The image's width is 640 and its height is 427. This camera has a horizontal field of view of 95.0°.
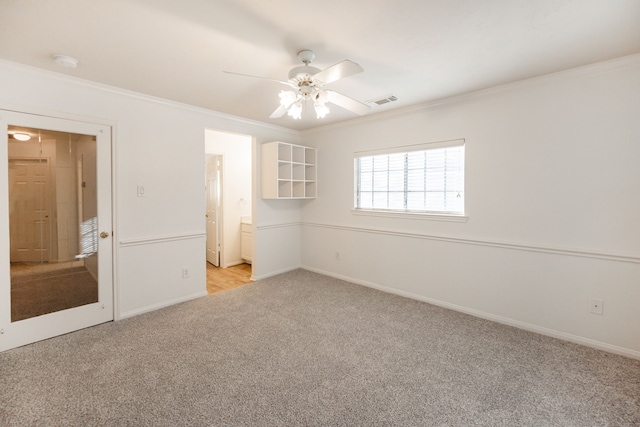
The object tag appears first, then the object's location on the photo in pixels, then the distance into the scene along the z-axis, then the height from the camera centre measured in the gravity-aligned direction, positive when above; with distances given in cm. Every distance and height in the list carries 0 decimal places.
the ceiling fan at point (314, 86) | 198 +89
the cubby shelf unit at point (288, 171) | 443 +55
